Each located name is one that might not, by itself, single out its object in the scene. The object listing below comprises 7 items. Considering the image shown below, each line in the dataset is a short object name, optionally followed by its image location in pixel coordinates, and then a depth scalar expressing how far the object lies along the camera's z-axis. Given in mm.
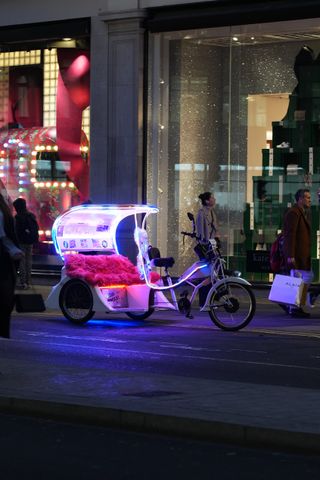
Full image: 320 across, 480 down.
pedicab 14734
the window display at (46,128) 23531
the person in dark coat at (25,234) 21078
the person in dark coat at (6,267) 10508
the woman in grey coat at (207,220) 17359
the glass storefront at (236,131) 21016
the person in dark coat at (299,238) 16516
